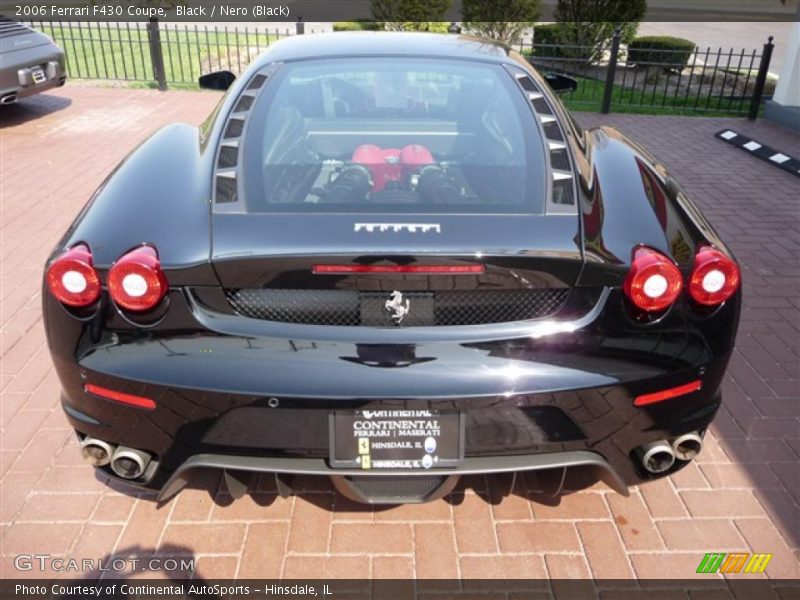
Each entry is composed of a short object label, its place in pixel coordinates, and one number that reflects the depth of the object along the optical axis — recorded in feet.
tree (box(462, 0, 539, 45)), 41.91
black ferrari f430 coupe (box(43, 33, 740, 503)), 6.37
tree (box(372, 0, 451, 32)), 44.42
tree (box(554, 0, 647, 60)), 40.78
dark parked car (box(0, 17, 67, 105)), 25.43
